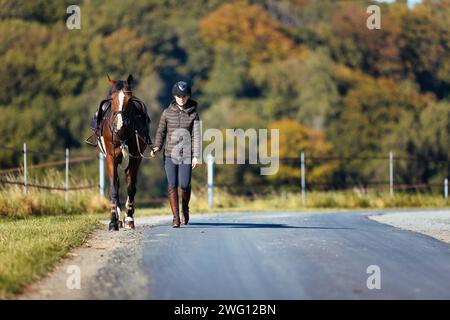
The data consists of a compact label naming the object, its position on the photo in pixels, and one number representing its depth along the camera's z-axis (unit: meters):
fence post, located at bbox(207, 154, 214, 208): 29.42
